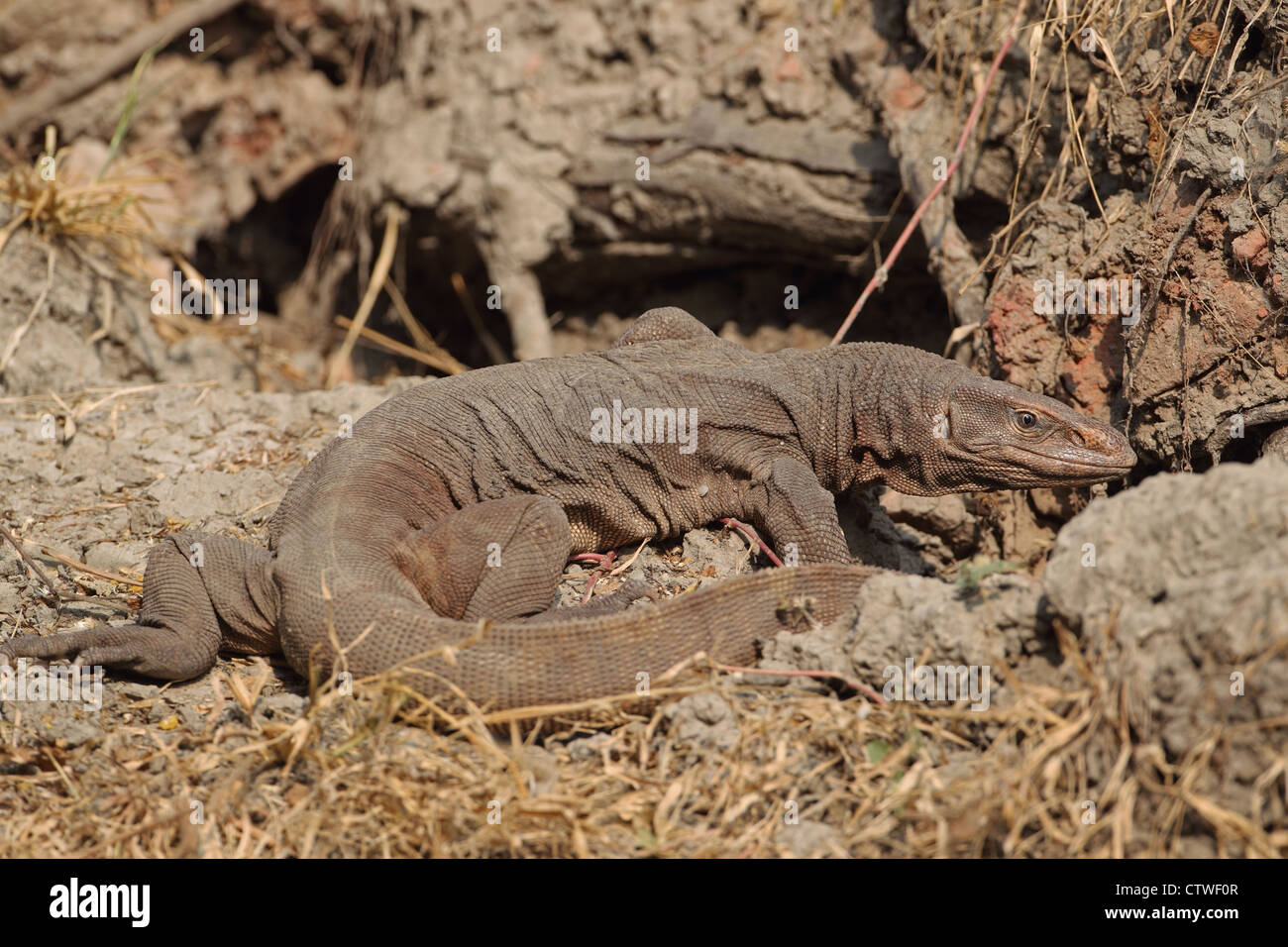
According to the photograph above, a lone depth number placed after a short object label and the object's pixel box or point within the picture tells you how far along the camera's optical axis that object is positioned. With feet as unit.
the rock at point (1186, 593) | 11.03
